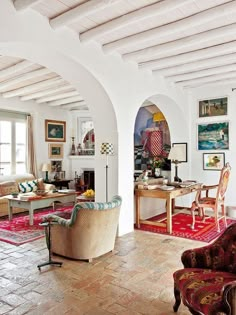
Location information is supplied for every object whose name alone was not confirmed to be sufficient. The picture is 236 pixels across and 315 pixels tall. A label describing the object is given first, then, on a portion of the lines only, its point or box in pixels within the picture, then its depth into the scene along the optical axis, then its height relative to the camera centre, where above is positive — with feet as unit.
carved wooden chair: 16.57 -2.81
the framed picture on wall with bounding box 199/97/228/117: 21.54 +3.82
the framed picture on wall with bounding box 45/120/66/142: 27.91 +2.66
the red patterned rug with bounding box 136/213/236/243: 15.43 -4.43
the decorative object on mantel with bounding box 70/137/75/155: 30.21 +1.00
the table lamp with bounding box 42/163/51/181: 26.11 -1.00
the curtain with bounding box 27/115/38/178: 26.16 +0.60
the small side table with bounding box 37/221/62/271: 11.22 -4.19
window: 25.03 +1.25
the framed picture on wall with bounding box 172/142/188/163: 22.79 +0.54
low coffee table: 17.99 -3.08
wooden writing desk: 16.10 -2.33
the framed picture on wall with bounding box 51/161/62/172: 28.50 -1.01
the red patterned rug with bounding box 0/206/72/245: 14.97 -4.41
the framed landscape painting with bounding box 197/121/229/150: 21.48 +1.55
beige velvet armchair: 11.28 -3.14
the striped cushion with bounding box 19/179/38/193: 22.41 -2.42
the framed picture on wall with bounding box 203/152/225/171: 21.71 -0.44
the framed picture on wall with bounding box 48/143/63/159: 28.23 +0.55
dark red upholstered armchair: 5.78 -3.07
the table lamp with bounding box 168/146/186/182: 19.57 +0.11
